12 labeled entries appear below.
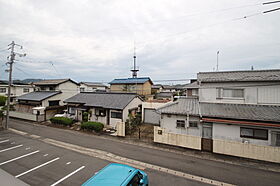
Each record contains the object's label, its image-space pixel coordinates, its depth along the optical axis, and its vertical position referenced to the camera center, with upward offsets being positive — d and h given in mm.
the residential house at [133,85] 30781 +2288
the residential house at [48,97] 22516 -734
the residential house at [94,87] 48681 +2970
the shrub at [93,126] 15738 -3806
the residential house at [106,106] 17688 -1648
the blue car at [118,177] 4770 -3130
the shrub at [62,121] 18266 -3753
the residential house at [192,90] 23203 +964
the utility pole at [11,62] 16875 +3928
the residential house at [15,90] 34688 +891
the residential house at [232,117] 10000 -1737
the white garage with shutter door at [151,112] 20219 -2644
